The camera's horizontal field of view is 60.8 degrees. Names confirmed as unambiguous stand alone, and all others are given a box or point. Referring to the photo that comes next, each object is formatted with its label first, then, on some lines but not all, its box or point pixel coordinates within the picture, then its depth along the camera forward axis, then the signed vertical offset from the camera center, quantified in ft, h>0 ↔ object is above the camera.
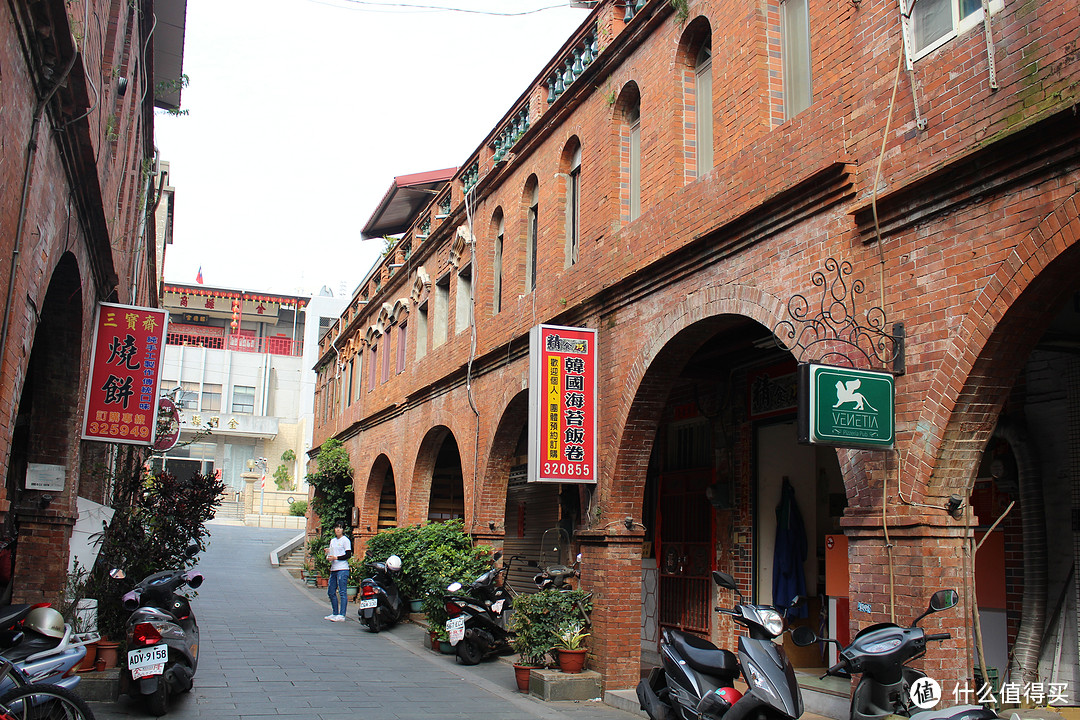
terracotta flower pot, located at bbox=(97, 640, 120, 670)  28.73 -5.20
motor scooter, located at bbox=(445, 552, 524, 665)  39.24 -5.37
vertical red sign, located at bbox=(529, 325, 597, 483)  34.01 +3.30
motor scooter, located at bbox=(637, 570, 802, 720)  18.66 -3.92
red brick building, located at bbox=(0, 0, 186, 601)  20.79 +7.60
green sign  19.39 +1.96
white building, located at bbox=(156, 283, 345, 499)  178.81 +21.93
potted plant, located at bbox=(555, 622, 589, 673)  32.58 -5.43
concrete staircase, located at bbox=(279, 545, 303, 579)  90.64 -7.66
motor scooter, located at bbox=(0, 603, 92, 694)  19.69 -3.52
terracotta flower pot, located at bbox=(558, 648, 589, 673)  32.55 -5.80
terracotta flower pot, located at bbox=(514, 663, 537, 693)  33.09 -6.51
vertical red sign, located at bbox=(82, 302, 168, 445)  33.45 +4.10
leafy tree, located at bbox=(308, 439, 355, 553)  81.35 -0.08
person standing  53.57 -4.83
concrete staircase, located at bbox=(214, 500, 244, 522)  158.92 -4.18
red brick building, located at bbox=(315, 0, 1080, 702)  18.88 +5.74
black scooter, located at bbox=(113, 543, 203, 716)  25.35 -4.64
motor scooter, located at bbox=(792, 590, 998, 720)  17.17 -3.03
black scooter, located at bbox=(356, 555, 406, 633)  49.08 -5.71
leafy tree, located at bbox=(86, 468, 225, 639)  31.19 -1.83
